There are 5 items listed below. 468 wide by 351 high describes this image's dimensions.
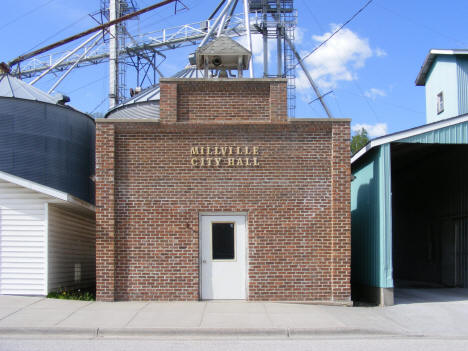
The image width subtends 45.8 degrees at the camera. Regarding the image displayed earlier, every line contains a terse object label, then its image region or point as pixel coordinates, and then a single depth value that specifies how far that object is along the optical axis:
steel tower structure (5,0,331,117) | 31.41
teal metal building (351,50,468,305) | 14.64
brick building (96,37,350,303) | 13.88
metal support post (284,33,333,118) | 31.36
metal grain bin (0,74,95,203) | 18.75
